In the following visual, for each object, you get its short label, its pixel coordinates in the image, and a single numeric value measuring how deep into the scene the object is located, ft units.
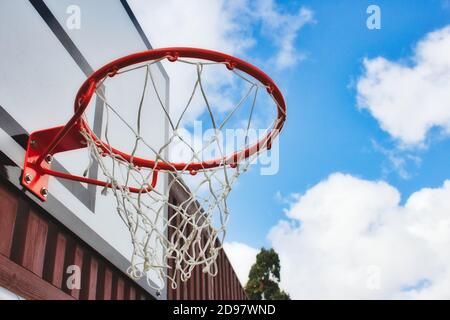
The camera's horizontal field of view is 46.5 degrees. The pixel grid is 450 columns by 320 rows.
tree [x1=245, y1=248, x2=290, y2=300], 50.08
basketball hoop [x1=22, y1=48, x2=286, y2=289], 7.43
